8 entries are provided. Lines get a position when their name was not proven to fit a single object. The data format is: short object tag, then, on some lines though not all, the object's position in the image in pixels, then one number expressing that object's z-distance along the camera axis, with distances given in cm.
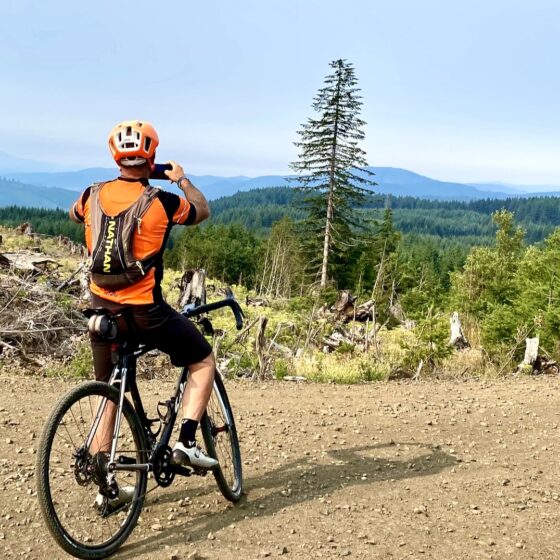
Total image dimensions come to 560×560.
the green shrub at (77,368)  793
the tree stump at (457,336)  1248
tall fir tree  4550
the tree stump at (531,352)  961
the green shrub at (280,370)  867
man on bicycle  324
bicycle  319
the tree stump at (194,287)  1575
